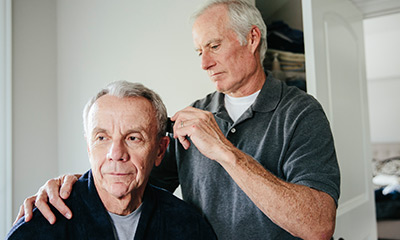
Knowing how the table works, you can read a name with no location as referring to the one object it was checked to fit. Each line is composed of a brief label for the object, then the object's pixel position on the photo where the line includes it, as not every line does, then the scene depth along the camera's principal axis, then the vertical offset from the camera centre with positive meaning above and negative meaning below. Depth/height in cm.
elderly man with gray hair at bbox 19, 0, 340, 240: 100 -7
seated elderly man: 107 -15
